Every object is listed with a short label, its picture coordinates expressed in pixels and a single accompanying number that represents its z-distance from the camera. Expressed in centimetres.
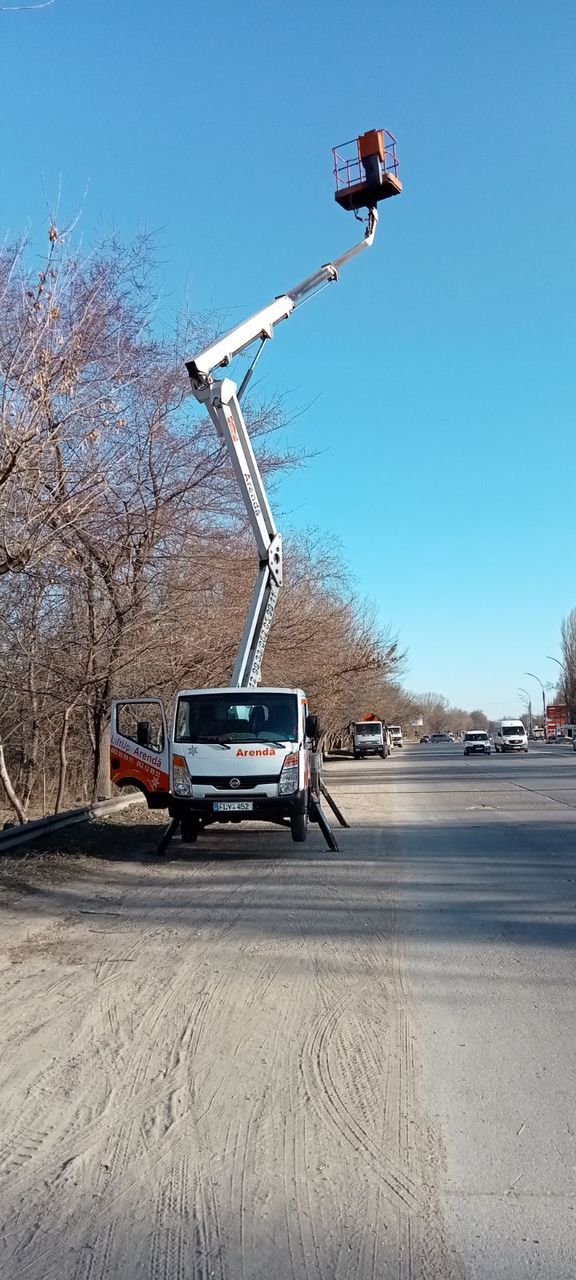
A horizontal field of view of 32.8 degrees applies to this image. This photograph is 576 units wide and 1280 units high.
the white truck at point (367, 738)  6028
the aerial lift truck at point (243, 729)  1244
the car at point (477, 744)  6104
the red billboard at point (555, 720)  10175
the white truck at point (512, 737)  6200
